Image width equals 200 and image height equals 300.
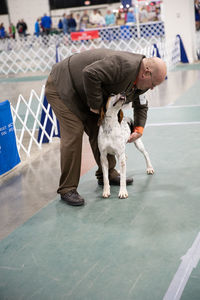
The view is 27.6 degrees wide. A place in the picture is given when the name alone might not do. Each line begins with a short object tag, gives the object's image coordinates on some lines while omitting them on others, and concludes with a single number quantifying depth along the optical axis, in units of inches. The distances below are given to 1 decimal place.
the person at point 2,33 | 888.8
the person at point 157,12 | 730.8
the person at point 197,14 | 607.8
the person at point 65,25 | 811.4
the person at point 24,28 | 887.7
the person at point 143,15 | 723.1
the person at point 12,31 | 891.4
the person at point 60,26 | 852.0
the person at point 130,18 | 703.7
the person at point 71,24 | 807.1
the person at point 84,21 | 816.3
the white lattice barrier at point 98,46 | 419.5
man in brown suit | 112.0
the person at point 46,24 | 792.3
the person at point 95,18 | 770.8
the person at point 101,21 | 766.2
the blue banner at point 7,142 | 168.3
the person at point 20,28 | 881.9
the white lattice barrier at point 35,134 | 196.5
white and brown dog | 127.4
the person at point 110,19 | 751.1
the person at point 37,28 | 805.1
